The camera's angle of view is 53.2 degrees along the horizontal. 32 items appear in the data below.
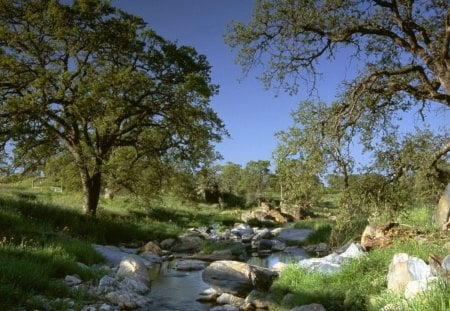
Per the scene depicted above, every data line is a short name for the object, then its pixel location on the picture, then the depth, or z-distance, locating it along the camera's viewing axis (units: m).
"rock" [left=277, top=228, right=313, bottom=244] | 30.22
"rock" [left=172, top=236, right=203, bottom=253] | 25.39
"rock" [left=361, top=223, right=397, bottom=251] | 13.67
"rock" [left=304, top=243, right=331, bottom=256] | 24.20
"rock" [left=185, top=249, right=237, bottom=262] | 22.09
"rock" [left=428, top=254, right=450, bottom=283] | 8.41
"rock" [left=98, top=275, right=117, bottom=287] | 12.87
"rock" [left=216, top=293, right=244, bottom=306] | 12.79
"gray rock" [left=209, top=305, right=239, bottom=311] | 12.06
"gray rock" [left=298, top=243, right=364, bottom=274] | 12.45
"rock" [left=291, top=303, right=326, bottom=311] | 10.03
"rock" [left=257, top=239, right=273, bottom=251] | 28.11
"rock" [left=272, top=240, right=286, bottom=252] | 27.72
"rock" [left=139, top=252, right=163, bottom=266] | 20.56
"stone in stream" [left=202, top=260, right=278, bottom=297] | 13.78
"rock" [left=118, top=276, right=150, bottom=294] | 13.31
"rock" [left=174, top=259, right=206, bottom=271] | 19.11
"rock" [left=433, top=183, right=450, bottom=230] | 13.01
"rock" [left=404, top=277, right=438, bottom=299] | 8.41
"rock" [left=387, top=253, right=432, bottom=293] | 9.32
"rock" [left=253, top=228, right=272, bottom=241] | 31.63
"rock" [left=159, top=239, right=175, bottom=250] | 25.86
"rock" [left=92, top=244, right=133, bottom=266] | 17.29
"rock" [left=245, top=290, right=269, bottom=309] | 12.22
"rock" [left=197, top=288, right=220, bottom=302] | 13.45
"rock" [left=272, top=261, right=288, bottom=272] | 16.14
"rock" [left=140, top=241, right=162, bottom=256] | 22.85
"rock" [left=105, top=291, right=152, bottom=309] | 11.77
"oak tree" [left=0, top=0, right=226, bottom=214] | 22.67
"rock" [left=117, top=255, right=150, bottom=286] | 14.64
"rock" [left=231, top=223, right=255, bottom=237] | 34.00
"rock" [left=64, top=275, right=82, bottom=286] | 12.46
